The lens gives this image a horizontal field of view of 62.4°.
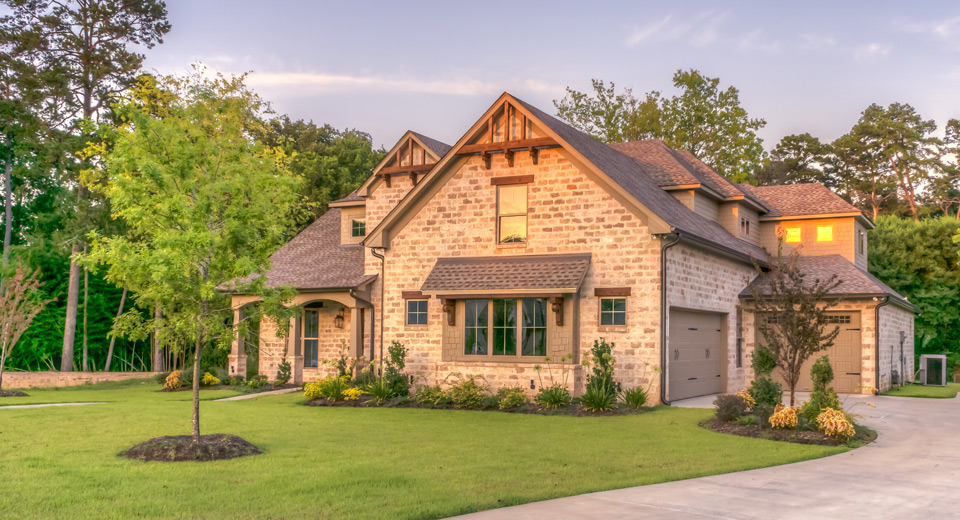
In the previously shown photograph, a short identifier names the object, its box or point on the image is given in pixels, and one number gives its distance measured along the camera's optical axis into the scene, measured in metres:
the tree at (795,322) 13.70
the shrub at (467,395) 18.17
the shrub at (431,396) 18.67
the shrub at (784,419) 13.44
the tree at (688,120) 43.88
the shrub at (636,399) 17.62
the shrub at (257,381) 23.55
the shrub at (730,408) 14.61
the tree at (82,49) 31.56
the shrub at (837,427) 12.81
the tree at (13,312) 22.48
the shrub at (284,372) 24.42
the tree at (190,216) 10.97
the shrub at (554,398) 17.52
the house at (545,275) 18.52
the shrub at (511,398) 17.80
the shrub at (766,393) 15.05
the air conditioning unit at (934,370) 27.05
